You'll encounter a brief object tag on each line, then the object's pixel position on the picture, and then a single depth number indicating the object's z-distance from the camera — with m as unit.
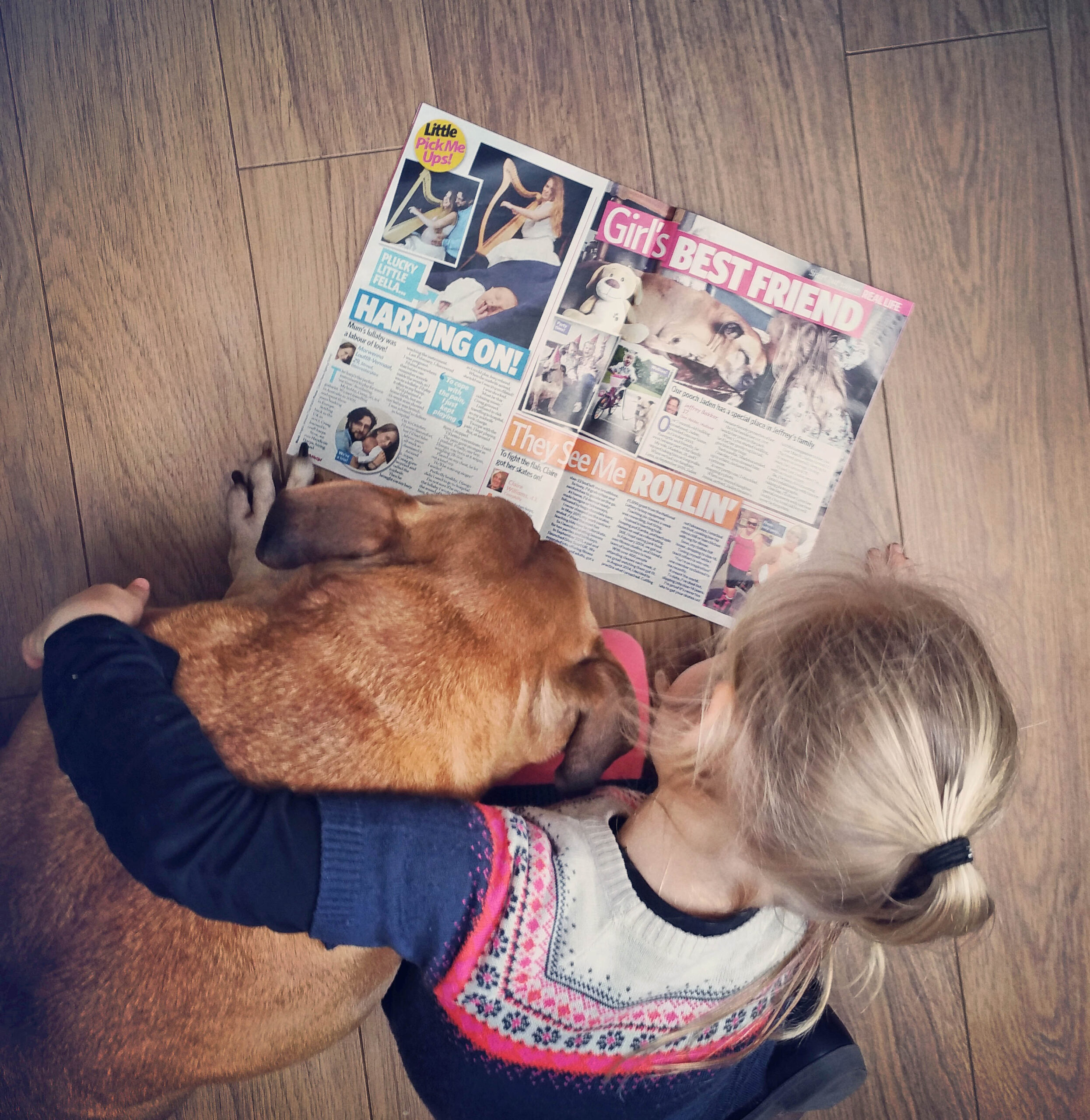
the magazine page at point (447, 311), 1.53
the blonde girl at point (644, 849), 0.96
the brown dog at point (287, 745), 1.01
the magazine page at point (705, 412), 1.55
